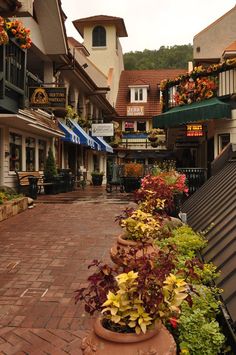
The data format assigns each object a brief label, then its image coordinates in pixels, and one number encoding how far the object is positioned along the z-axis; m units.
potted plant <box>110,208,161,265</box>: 4.38
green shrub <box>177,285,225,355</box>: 2.42
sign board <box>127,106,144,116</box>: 37.16
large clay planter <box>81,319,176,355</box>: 1.99
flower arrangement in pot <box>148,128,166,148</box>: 33.78
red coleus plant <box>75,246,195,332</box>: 2.10
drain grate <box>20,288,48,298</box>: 4.45
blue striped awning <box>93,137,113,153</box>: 26.50
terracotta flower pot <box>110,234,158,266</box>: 4.27
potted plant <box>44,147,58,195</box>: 16.58
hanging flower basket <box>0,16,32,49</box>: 8.91
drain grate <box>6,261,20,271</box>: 5.53
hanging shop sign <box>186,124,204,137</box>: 14.11
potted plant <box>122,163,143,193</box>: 17.28
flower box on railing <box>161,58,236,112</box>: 12.43
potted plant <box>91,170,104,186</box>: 26.38
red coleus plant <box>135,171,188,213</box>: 6.36
